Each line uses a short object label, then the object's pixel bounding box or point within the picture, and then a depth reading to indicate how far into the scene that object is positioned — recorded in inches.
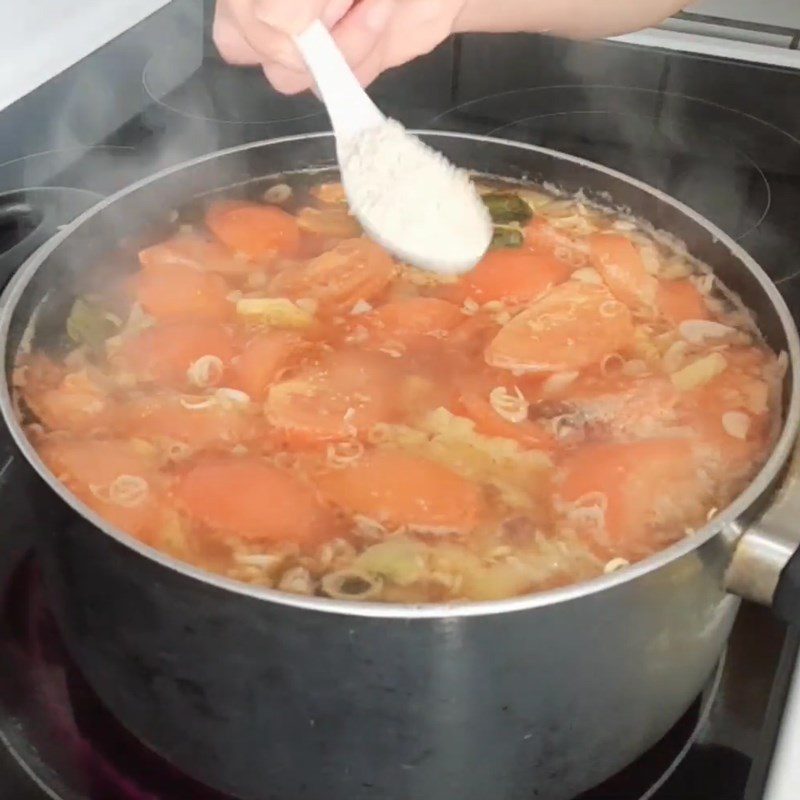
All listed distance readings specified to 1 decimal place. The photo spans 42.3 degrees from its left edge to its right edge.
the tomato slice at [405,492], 30.9
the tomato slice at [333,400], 33.8
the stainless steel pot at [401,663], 24.5
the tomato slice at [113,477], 30.5
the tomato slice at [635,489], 30.9
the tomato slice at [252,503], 30.2
